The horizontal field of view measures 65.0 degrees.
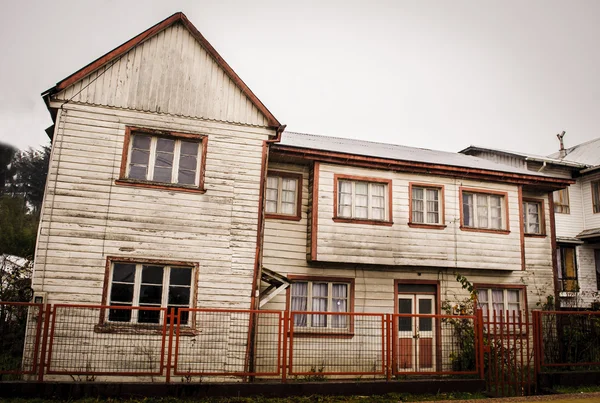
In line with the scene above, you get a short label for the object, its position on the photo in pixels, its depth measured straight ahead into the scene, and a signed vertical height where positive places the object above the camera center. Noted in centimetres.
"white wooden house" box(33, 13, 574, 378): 1154 +256
